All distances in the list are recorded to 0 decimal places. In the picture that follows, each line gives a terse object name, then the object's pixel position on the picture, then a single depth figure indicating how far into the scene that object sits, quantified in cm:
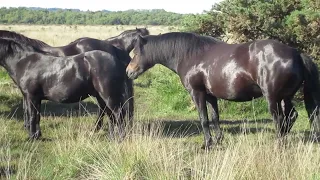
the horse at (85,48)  911
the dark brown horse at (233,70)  607
